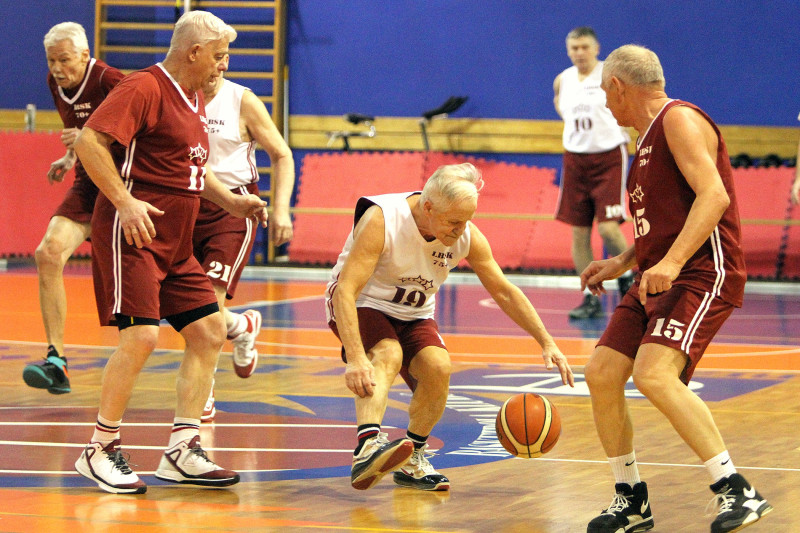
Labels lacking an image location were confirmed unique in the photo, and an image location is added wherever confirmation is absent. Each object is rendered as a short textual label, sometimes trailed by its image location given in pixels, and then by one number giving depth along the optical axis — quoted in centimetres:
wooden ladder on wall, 2774
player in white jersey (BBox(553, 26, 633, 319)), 1810
